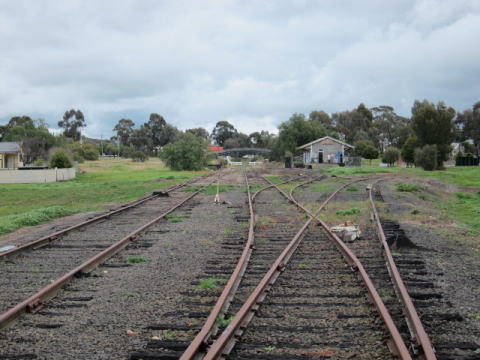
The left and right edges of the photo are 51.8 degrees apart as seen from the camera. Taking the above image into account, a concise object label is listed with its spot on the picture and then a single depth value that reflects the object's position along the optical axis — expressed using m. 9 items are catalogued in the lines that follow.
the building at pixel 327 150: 70.69
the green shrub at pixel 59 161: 42.06
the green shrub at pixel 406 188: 22.15
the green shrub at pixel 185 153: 53.69
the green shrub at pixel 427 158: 47.06
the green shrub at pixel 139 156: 95.56
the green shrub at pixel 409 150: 58.72
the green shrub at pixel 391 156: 65.12
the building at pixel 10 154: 56.22
